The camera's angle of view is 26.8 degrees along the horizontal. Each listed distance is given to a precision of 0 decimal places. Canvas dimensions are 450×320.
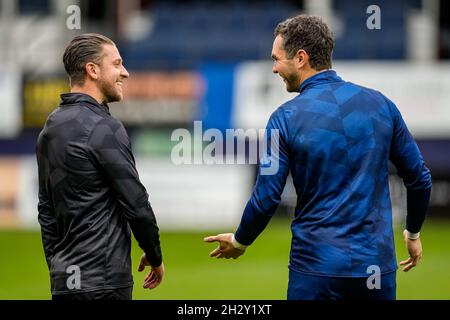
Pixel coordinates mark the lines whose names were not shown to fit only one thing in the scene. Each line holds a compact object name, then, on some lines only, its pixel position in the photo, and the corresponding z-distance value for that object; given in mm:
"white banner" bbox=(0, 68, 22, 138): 16141
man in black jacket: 4184
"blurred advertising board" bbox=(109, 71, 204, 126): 15930
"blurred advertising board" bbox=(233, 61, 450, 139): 15453
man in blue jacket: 4078
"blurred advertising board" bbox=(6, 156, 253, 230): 15672
